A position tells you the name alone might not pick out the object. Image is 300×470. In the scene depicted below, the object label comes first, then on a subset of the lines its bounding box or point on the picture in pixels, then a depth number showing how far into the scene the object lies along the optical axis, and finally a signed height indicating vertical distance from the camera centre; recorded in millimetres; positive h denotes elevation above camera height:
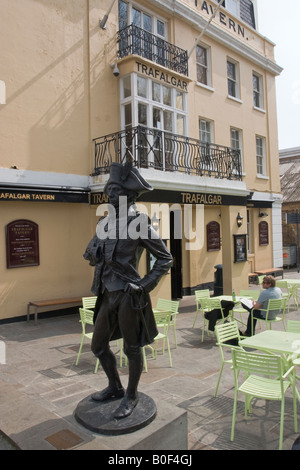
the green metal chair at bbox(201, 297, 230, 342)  7752 -1404
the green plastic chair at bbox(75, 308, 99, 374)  6258 -1285
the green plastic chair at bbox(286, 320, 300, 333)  5660 -1387
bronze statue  3461 -351
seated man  7316 -1201
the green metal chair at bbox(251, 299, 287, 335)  7230 -1377
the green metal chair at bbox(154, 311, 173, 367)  6320 -1404
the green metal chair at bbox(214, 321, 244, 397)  5164 -1372
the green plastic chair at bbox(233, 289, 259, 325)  9015 -1379
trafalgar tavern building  9195 +3009
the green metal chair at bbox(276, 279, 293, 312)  10852 -1405
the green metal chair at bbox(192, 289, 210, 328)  8877 -1345
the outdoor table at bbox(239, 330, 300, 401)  4498 -1398
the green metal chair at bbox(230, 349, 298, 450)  3859 -1575
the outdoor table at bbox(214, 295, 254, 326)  8048 -1379
